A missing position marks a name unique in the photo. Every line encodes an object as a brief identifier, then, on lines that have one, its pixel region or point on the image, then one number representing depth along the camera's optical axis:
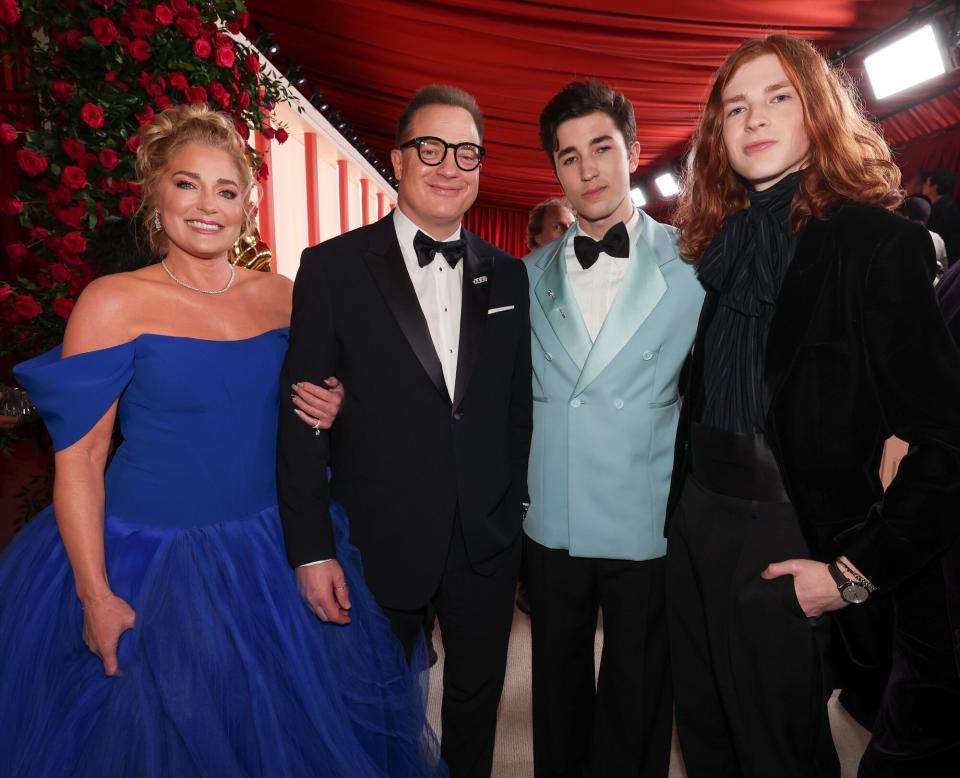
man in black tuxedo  1.54
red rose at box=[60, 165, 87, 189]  2.00
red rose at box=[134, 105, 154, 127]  2.13
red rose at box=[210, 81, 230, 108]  2.33
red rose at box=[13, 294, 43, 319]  1.99
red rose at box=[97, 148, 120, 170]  2.02
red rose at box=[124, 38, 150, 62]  2.07
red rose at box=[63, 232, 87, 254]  2.01
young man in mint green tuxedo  1.76
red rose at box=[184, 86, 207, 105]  2.21
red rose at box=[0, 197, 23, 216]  1.98
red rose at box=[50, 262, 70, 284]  2.04
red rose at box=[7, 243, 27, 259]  2.00
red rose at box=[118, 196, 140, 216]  2.04
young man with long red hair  1.21
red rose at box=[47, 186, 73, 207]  2.04
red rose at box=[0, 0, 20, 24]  1.78
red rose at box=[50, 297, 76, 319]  2.02
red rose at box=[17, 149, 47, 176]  1.97
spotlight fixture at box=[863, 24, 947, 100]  4.25
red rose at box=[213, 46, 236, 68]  2.27
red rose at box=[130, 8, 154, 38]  2.07
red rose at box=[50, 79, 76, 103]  2.04
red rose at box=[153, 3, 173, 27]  2.05
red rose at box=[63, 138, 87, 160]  2.01
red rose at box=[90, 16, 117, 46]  1.99
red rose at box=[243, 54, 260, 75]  2.47
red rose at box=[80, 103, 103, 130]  1.98
